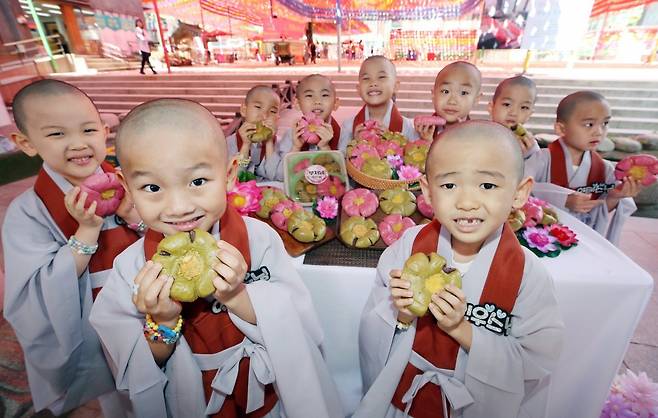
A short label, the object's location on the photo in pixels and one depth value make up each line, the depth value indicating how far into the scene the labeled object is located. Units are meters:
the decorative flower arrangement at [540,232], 1.48
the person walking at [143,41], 11.32
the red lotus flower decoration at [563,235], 1.51
